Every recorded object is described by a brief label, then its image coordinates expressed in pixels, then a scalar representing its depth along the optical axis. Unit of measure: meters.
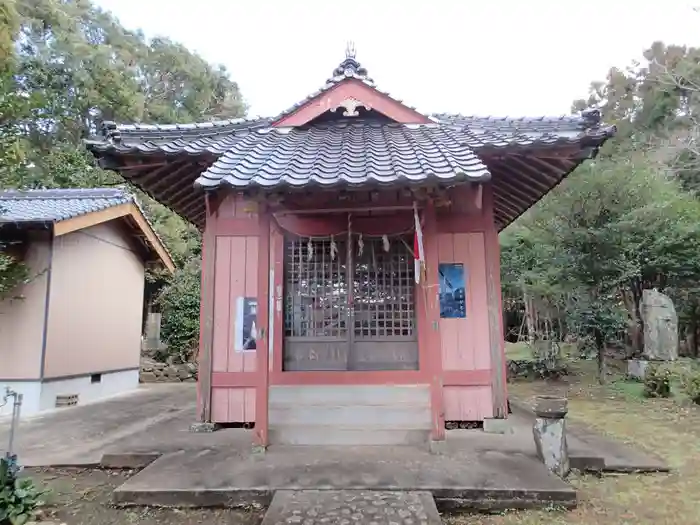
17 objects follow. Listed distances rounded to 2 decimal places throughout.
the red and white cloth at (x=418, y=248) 4.80
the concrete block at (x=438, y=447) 4.57
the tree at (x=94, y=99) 14.27
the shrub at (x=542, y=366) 12.40
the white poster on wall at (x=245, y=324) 5.81
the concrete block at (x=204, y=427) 5.62
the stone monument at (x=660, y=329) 11.71
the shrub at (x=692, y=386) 8.43
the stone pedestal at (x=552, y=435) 4.20
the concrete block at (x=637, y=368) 11.20
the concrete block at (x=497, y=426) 5.36
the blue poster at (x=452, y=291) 5.75
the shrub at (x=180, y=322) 13.91
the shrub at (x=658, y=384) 9.30
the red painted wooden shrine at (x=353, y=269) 4.97
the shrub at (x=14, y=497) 3.38
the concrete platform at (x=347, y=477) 3.61
